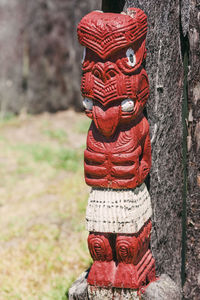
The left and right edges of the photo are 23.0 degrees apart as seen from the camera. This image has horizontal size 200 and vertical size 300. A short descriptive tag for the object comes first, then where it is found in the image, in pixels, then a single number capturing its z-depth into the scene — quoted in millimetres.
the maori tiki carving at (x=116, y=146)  2232
